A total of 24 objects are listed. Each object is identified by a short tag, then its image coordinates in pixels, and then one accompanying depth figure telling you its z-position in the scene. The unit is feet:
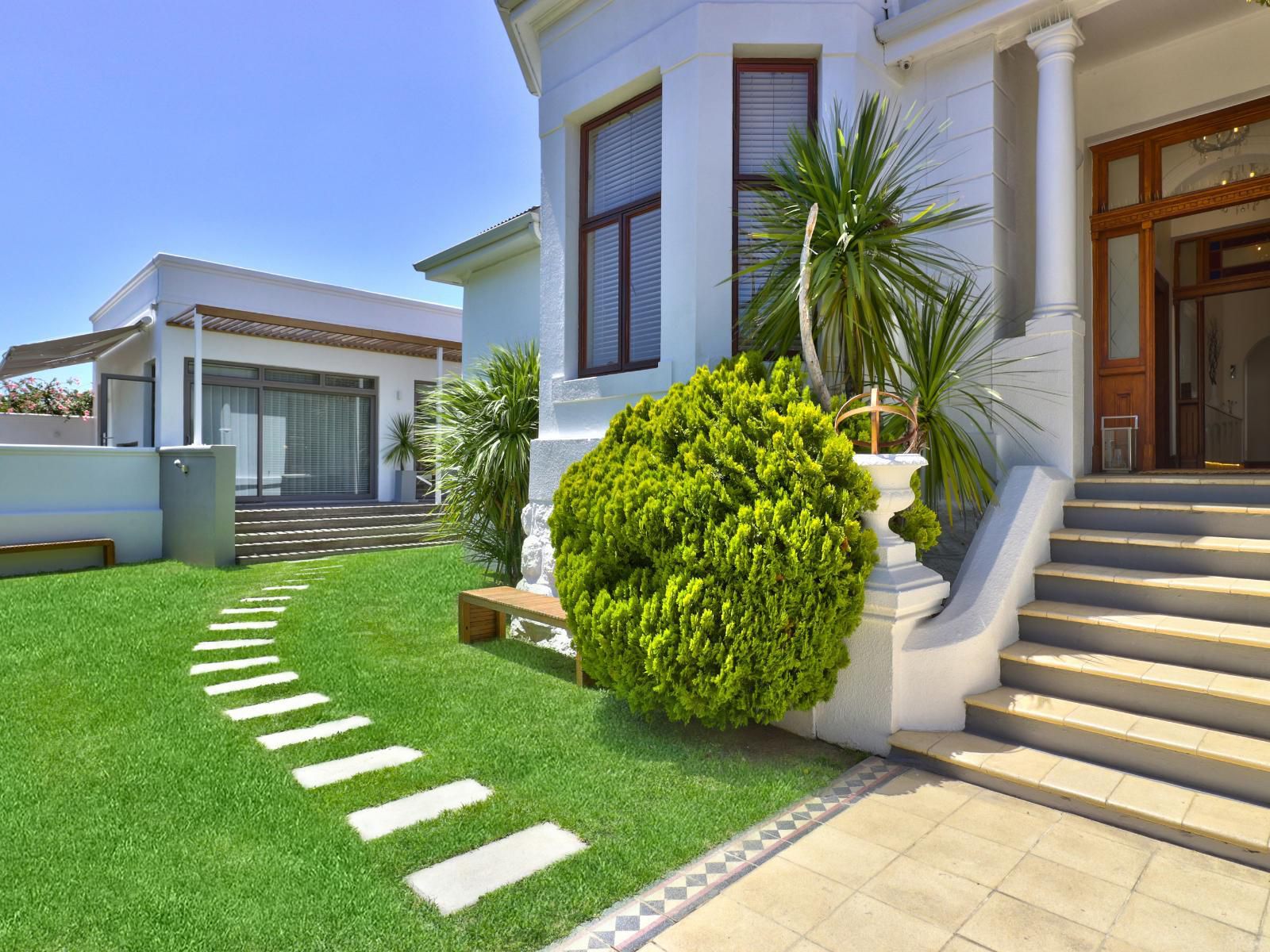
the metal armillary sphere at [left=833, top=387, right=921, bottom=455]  11.20
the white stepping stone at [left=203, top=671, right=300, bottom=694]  13.99
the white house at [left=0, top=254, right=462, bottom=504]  35.58
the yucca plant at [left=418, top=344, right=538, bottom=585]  22.77
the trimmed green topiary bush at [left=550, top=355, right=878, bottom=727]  10.09
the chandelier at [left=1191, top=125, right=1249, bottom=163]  16.56
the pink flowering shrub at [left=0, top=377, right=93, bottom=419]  65.05
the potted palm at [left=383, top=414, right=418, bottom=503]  44.42
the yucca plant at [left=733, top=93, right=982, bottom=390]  13.33
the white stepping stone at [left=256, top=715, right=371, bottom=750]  11.35
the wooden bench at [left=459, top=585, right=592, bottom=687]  14.75
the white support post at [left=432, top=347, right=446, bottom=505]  24.08
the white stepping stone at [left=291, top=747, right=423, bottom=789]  9.97
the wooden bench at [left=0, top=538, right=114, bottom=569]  27.86
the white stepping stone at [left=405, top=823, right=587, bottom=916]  7.25
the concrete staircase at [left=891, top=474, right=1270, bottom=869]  8.63
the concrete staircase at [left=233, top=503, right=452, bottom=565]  32.17
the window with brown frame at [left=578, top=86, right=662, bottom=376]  17.88
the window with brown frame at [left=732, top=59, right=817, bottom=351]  16.35
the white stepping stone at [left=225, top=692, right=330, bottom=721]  12.62
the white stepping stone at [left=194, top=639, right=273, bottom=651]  17.04
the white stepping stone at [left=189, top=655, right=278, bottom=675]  15.30
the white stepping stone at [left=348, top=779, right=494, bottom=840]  8.60
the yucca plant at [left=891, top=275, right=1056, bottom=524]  13.60
